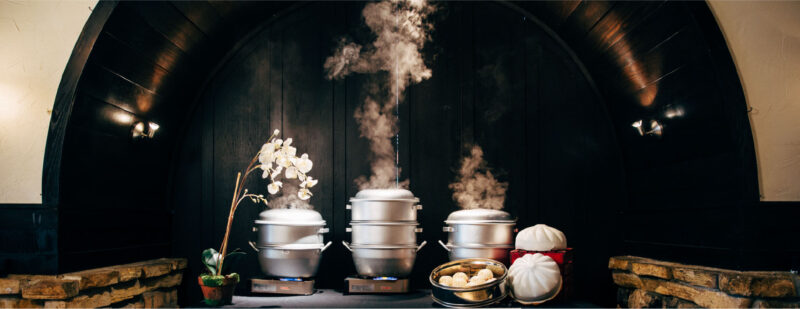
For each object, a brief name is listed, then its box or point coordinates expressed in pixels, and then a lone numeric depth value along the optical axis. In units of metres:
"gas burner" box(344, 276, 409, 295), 4.00
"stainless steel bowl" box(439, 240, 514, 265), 4.01
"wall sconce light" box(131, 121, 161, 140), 4.17
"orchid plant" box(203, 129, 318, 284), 3.72
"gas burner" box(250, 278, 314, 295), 4.02
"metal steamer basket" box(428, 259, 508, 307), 3.46
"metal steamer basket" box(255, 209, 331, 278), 3.97
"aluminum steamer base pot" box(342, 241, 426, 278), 3.99
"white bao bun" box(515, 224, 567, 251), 3.80
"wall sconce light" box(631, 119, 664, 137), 3.89
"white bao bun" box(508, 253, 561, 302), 3.51
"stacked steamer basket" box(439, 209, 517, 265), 4.00
